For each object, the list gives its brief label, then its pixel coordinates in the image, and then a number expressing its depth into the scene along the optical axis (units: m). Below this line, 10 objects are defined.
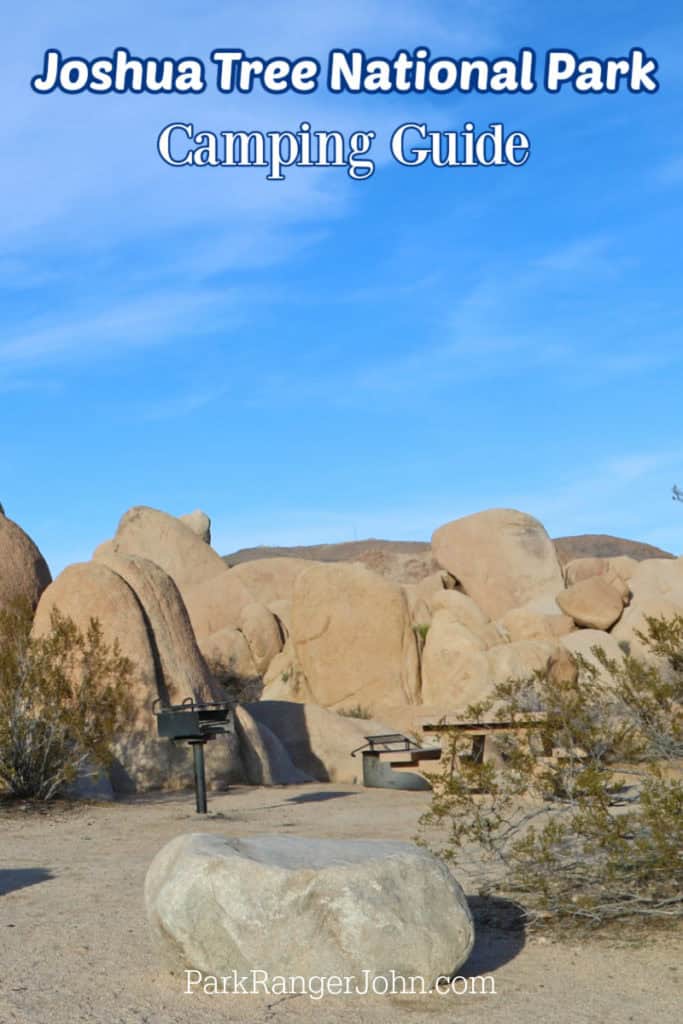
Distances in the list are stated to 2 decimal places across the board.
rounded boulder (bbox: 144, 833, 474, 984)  5.62
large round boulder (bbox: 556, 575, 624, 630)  31.53
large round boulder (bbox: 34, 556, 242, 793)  15.01
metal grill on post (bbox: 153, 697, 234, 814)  12.33
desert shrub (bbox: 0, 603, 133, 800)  13.66
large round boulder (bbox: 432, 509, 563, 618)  37.09
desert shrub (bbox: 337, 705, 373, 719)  24.73
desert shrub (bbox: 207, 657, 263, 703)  28.92
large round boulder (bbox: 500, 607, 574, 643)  30.34
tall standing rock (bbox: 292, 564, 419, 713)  26.73
